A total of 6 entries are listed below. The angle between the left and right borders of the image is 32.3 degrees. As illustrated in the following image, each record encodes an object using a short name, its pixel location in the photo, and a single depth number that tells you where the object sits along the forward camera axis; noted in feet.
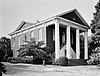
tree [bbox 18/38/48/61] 81.76
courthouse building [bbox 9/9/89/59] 95.42
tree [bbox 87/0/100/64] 69.05
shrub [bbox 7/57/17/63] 104.12
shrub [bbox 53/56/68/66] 77.05
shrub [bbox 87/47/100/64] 67.94
